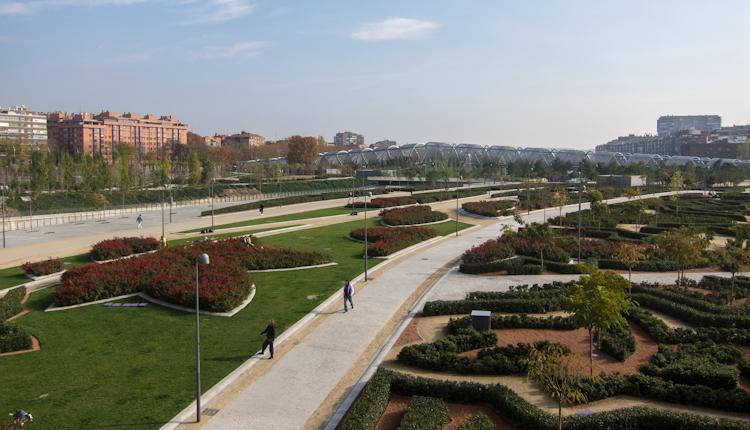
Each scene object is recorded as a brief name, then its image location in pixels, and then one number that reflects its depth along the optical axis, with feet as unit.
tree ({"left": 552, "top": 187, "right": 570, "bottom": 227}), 162.81
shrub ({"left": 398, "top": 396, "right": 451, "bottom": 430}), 34.76
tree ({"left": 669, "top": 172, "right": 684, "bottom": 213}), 205.61
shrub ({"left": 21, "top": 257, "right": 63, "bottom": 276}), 79.82
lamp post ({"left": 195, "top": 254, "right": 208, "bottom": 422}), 37.19
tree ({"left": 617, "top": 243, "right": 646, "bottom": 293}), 71.46
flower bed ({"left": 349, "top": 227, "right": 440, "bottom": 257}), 99.04
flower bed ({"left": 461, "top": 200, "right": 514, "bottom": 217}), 162.81
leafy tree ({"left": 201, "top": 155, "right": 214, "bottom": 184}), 253.03
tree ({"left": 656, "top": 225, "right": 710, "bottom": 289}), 70.59
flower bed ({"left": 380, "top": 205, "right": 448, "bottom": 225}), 138.11
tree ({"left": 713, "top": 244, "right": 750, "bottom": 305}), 68.02
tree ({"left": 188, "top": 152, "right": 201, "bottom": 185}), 250.43
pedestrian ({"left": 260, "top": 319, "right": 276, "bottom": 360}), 48.42
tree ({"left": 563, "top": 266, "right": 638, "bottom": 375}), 42.42
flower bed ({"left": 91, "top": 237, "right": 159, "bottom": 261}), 91.66
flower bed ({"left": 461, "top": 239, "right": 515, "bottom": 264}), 88.63
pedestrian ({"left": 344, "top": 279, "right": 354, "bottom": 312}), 63.52
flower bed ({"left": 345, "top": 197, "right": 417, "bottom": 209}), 178.91
